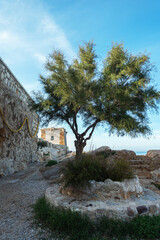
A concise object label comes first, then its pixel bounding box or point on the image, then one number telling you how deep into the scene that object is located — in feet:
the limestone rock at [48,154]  54.52
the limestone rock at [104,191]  12.57
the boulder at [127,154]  36.92
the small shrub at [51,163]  32.72
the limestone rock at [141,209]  11.39
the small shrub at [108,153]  36.23
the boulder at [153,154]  38.23
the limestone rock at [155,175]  28.14
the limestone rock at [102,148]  43.19
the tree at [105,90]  27.91
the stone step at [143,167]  30.99
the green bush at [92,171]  13.11
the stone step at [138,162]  32.86
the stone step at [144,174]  28.79
